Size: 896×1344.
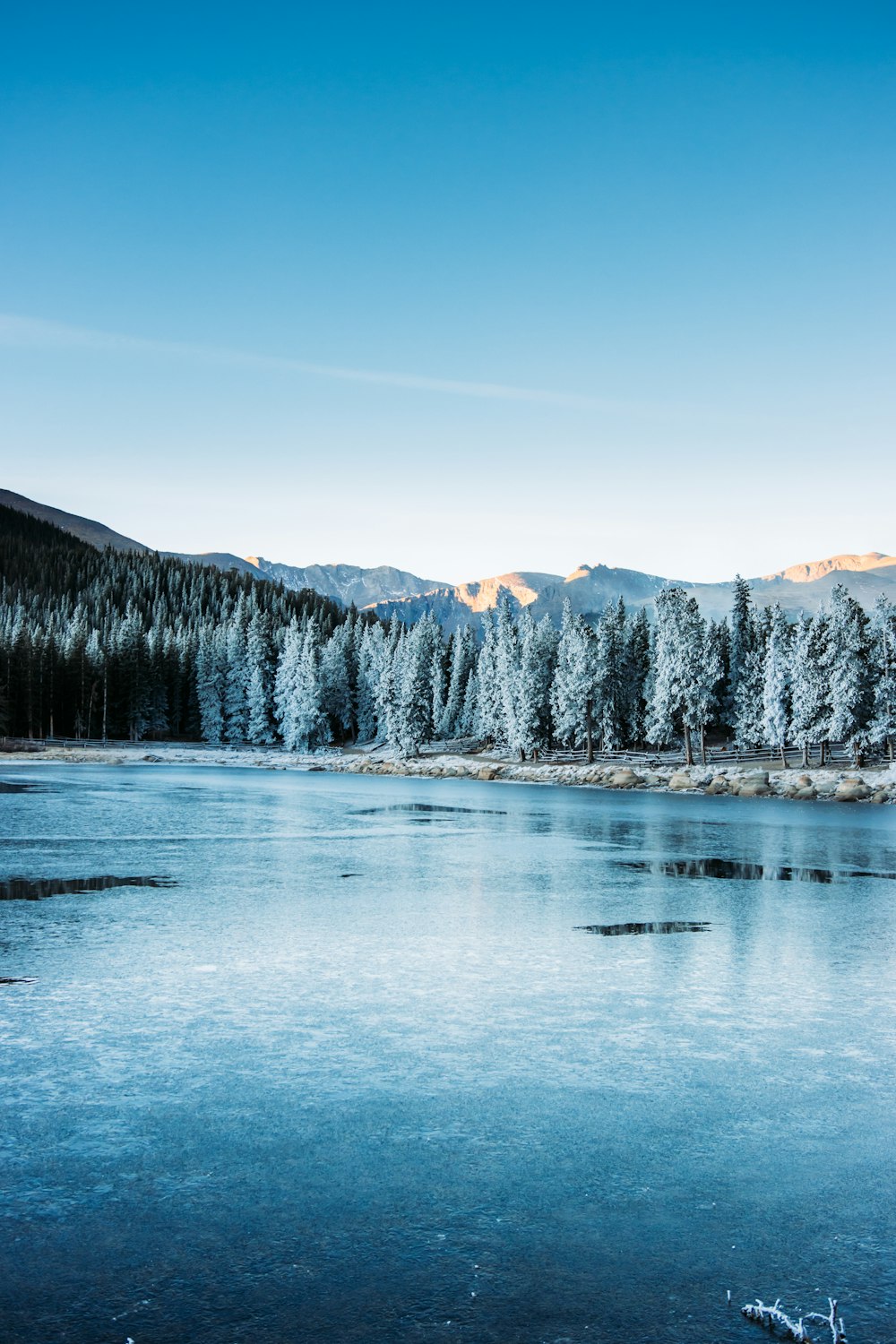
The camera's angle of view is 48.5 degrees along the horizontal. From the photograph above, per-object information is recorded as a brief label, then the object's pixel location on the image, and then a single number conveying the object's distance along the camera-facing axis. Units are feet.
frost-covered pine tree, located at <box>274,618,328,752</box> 324.19
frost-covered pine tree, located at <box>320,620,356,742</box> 350.64
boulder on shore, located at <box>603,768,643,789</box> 200.23
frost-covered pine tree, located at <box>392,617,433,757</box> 305.32
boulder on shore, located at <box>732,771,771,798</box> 173.06
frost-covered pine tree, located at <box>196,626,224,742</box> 351.25
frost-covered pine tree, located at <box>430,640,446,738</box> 340.80
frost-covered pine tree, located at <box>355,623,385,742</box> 350.84
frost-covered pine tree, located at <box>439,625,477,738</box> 341.66
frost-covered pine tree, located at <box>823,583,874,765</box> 204.54
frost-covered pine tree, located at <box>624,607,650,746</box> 278.67
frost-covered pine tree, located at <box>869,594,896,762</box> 203.10
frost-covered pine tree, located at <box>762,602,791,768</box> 228.84
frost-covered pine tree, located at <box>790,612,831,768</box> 214.69
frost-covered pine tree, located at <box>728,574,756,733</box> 253.03
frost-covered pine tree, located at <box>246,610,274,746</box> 343.46
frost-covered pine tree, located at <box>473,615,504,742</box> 303.27
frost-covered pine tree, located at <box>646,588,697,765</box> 229.86
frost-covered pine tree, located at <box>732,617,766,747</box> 242.17
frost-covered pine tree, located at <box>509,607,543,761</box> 274.36
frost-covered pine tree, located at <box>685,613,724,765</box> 227.61
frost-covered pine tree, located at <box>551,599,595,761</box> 254.06
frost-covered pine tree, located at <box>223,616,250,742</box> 352.69
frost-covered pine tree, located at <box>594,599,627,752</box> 256.93
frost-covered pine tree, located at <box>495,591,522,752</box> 282.77
